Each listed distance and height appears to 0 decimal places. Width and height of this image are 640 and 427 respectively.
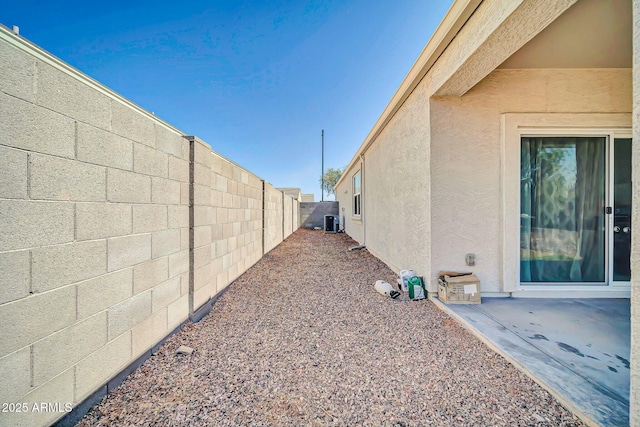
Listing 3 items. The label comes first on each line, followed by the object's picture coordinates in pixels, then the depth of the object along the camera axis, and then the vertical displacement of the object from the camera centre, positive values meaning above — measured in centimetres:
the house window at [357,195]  869 +69
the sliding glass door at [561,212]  312 +3
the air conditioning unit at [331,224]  1345 -58
